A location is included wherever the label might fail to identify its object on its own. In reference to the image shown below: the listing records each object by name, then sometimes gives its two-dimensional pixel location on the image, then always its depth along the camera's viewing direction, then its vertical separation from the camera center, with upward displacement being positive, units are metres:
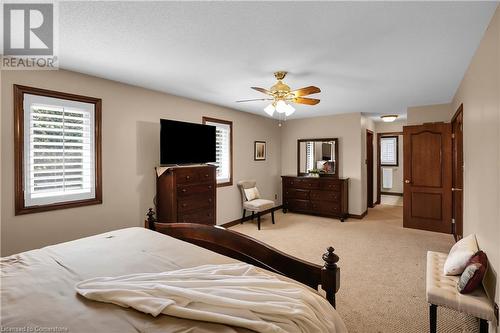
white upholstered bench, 1.75 -0.96
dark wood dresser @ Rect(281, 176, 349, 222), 5.76 -0.75
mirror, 6.19 +0.16
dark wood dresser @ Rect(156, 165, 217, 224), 3.67 -0.45
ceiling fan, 3.02 +0.81
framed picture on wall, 6.05 +0.32
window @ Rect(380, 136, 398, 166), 8.25 +0.38
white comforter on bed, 1.05 -0.59
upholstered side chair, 5.24 -0.77
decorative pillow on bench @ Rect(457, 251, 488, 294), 1.84 -0.81
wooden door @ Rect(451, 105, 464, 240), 3.66 -0.13
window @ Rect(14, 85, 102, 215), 2.67 +0.17
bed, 1.04 -0.61
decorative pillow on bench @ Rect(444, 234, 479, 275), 2.12 -0.79
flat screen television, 3.78 +0.34
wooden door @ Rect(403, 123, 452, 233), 4.64 -0.27
